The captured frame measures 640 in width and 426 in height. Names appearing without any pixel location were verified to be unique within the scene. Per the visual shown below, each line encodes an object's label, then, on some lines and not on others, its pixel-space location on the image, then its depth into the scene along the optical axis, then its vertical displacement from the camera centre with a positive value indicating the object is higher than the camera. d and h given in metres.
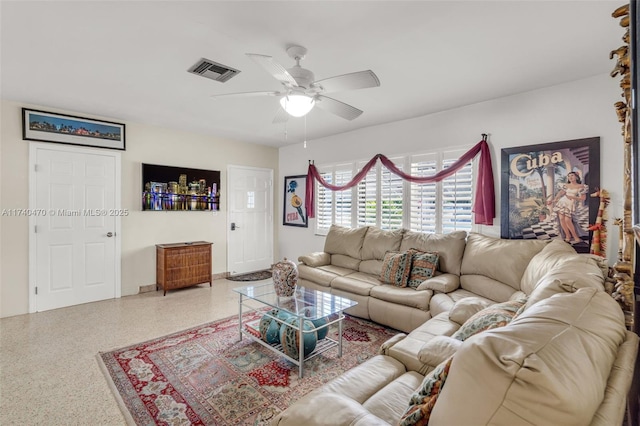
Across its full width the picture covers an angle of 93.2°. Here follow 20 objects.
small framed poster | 6.06 +0.24
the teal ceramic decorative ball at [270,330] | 2.77 -1.09
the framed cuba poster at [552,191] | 2.98 +0.22
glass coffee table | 2.55 -0.90
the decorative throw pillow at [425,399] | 1.01 -0.66
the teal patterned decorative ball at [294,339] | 2.56 -1.08
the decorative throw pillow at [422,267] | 3.49 -0.64
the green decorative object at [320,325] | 2.79 -1.06
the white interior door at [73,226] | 3.96 -0.17
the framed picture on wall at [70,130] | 3.87 +1.15
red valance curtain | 3.61 +0.43
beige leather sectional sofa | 0.73 -0.47
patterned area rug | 2.07 -1.34
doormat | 5.66 -1.23
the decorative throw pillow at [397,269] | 3.57 -0.69
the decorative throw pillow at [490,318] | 1.62 -0.59
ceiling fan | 2.07 +0.97
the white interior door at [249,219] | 5.88 -0.14
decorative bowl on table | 3.10 -0.69
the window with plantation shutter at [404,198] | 3.96 +0.21
